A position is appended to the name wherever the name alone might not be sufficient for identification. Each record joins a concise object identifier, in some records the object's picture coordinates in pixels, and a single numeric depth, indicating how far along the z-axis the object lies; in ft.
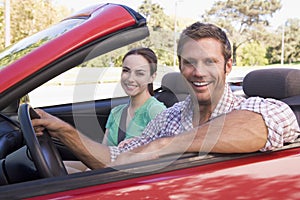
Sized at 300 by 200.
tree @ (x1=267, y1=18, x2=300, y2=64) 112.68
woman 7.79
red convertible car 4.20
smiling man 4.98
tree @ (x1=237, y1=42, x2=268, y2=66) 79.92
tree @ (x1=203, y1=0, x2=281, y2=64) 111.34
